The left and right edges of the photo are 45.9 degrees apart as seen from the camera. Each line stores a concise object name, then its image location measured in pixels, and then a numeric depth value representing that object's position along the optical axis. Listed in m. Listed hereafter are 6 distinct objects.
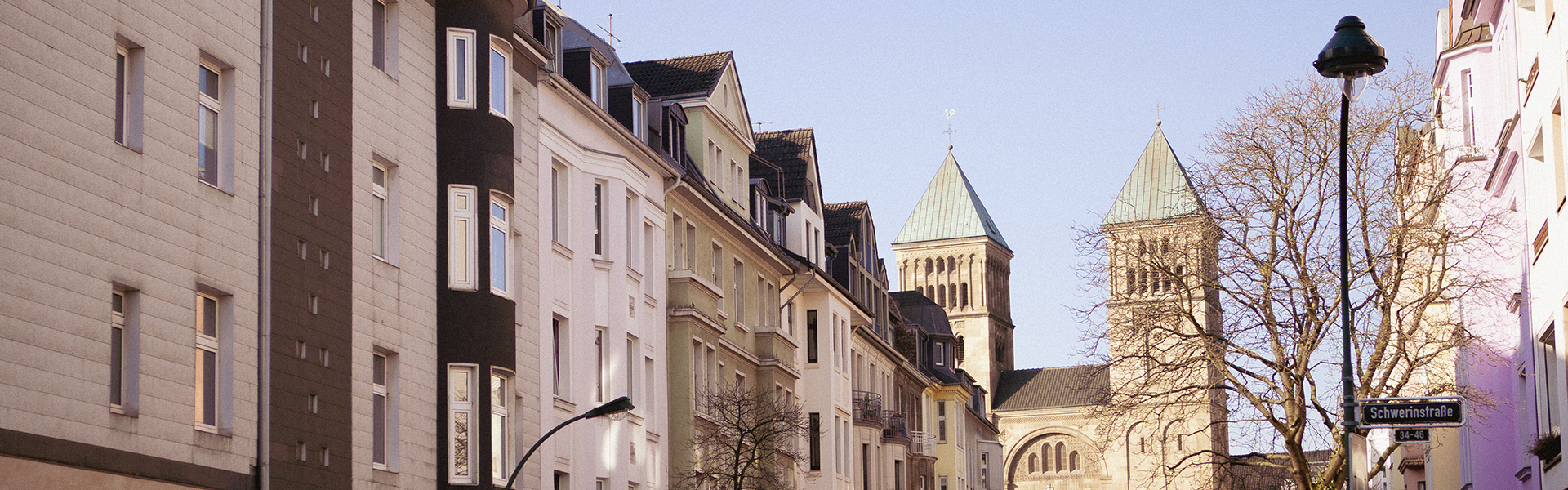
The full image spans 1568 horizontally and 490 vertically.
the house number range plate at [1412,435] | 17.83
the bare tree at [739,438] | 32.88
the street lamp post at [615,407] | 21.77
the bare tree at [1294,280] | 28.16
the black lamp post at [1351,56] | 18.03
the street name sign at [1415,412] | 17.47
